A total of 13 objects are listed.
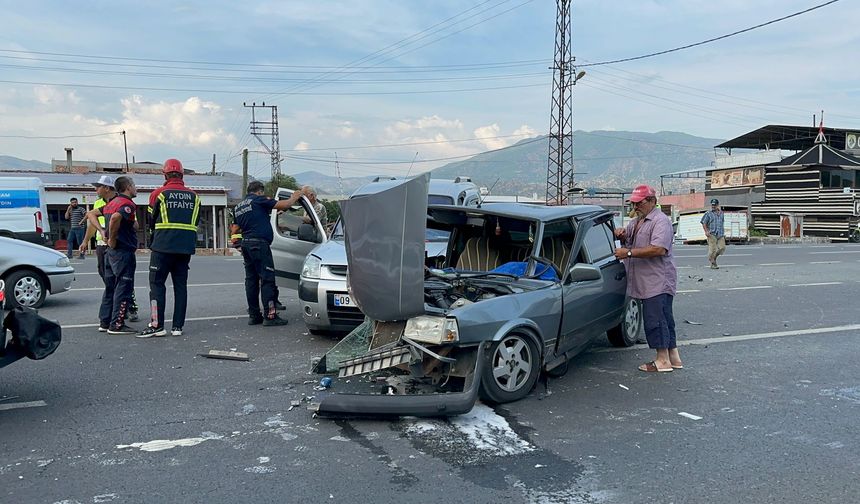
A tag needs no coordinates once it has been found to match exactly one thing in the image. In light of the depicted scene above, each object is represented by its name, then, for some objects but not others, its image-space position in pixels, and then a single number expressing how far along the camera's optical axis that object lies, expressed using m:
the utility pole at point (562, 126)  39.94
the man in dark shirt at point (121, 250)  7.74
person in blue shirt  16.91
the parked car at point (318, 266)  7.18
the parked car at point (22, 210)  18.80
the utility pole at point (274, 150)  61.66
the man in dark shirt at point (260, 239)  8.37
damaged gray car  4.88
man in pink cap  6.23
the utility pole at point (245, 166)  34.78
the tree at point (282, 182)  54.72
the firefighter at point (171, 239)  7.58
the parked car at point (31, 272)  9.50
